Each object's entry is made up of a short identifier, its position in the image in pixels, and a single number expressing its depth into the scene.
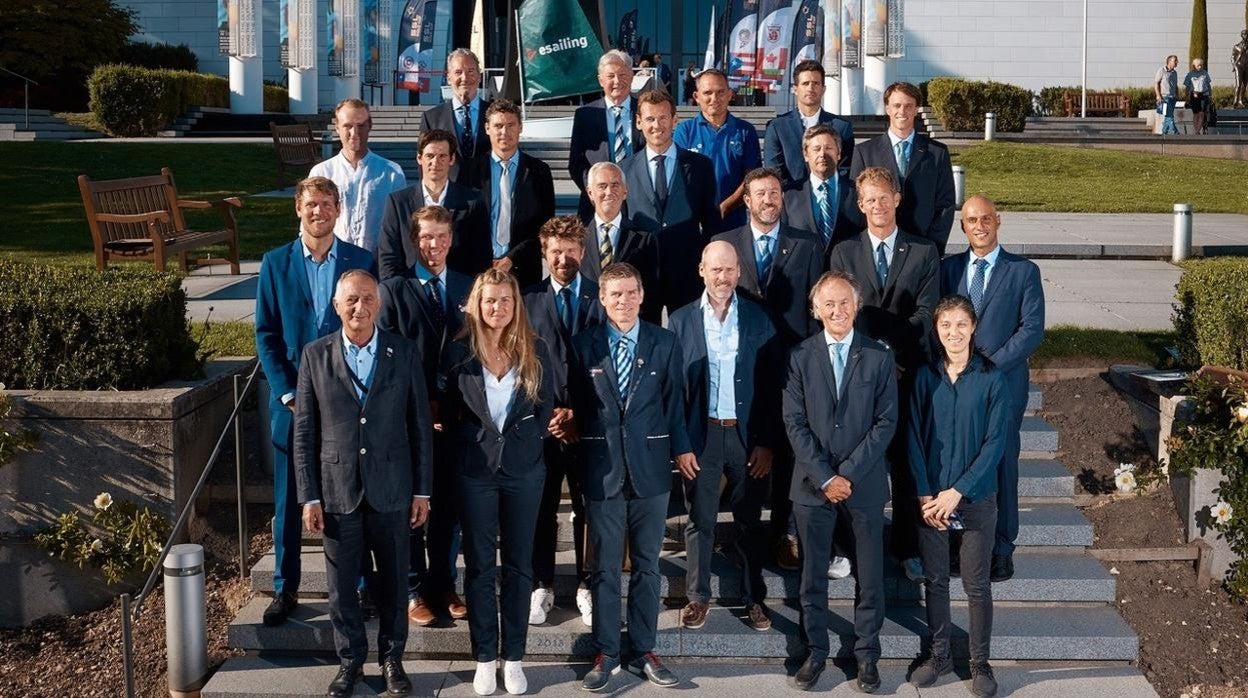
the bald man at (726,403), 6.11
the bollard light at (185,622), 6.00
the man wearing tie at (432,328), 6.12
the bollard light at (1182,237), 13.70
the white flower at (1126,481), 7.18
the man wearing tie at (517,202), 7.06
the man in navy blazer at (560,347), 6.07
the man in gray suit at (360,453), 5.66
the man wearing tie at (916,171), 7.24
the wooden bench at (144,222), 11.80
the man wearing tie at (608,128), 7.51
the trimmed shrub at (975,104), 28.36
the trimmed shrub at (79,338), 7.48
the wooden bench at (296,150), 20.23
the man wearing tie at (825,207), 7.03
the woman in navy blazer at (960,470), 5.94
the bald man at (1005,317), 6.40
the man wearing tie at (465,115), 7.47
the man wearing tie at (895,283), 6.43
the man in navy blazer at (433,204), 6.57
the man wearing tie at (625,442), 5.86
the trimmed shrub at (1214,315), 7.61
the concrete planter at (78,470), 7.35
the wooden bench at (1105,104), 38.84
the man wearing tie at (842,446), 5.92
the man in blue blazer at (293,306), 6.18
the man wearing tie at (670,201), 6.96
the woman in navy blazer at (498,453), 5.75
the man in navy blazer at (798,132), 7.52
